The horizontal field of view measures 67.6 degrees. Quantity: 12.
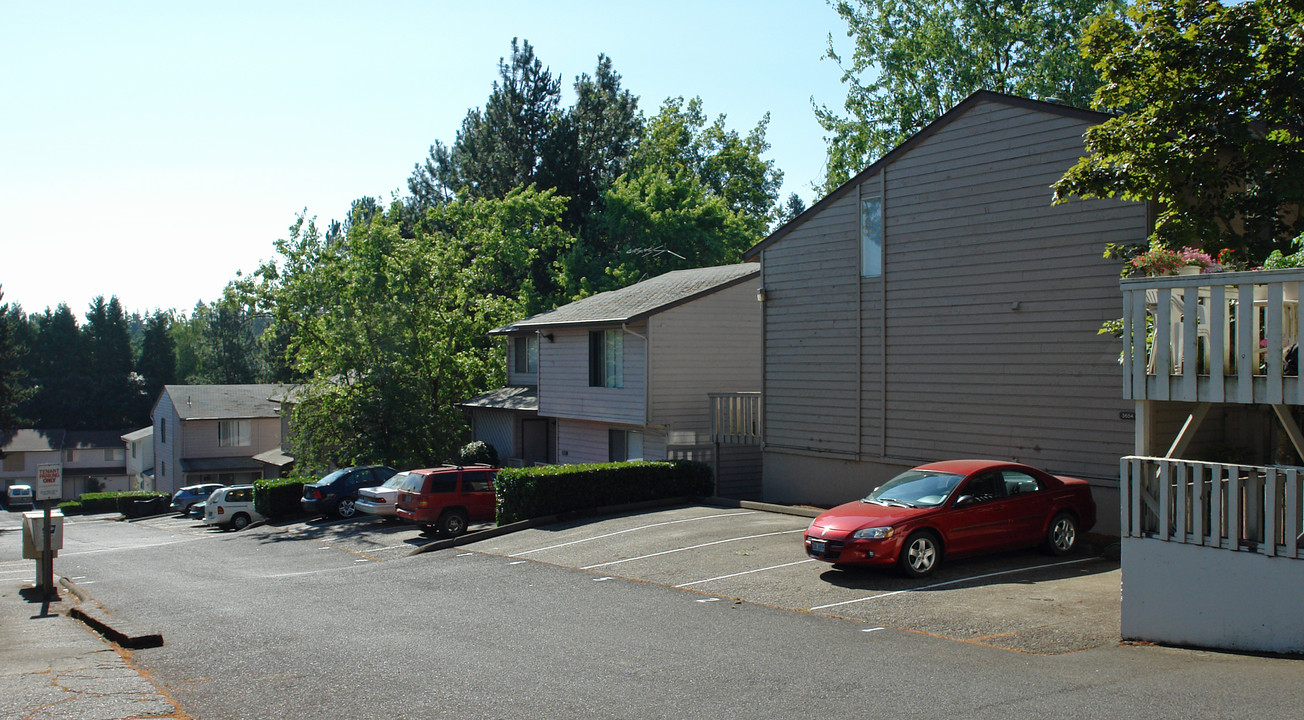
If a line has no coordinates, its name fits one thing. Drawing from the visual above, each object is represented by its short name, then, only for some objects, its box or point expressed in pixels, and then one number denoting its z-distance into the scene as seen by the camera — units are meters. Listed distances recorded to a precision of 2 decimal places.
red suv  21.67
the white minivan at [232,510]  30.62
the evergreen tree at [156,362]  85.81
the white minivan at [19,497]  61.00
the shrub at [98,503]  54.53
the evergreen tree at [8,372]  57.91
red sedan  12.73
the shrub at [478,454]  31.80
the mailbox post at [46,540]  14.23
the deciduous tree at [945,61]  36.28
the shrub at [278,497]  29.80
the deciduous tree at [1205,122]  12.27
